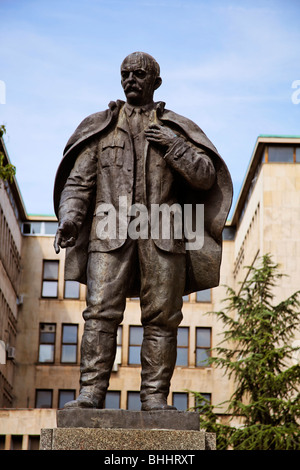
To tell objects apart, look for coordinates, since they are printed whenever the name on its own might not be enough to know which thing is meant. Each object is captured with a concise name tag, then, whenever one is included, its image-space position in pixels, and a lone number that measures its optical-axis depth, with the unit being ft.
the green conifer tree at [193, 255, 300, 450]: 92.79
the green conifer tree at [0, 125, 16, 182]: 54.95
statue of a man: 26.27
